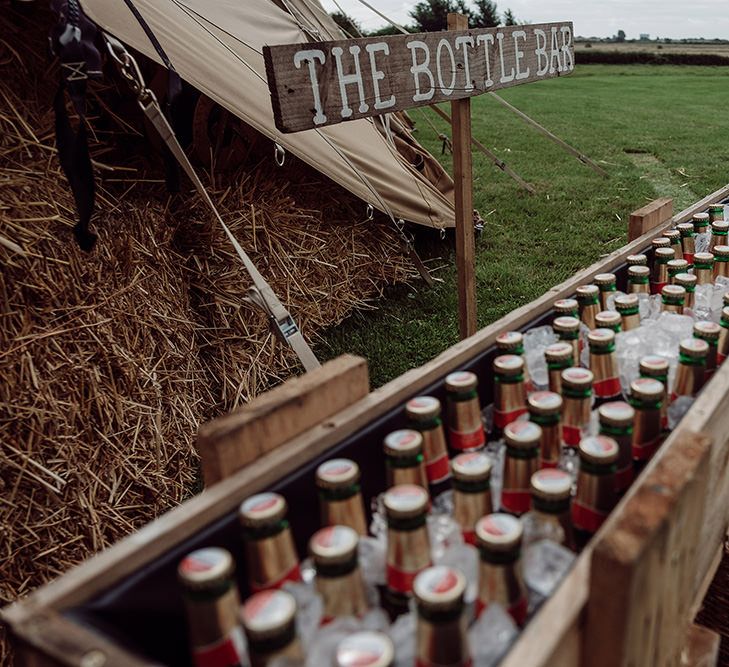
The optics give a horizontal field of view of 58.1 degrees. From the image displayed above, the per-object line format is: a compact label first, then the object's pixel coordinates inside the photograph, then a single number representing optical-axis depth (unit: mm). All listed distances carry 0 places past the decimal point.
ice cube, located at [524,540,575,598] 853
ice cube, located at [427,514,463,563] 928
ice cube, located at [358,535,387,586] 917
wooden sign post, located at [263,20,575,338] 1628
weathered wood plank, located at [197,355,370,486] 946
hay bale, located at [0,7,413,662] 1718
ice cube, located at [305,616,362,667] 729
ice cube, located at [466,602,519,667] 751
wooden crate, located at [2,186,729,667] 677
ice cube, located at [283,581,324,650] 774
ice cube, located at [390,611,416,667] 762
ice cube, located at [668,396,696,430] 1224
